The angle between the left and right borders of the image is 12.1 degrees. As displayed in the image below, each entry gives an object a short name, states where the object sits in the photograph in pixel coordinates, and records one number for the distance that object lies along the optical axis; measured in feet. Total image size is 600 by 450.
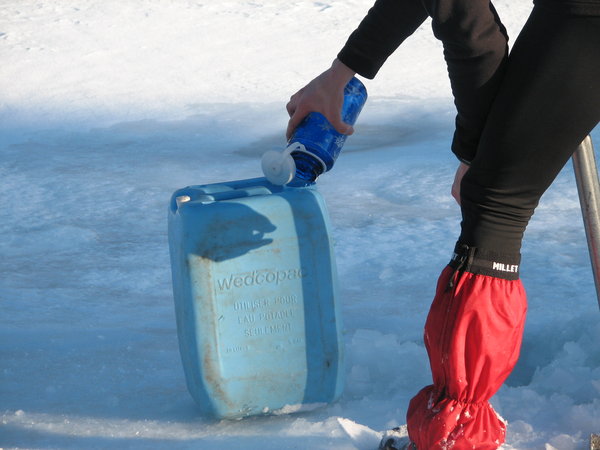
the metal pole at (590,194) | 15.82
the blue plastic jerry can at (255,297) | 16.39
